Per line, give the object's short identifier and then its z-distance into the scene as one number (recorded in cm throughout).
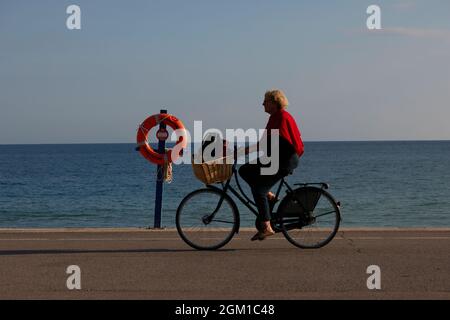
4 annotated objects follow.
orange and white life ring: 1086
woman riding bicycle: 782
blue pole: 1059
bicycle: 809
